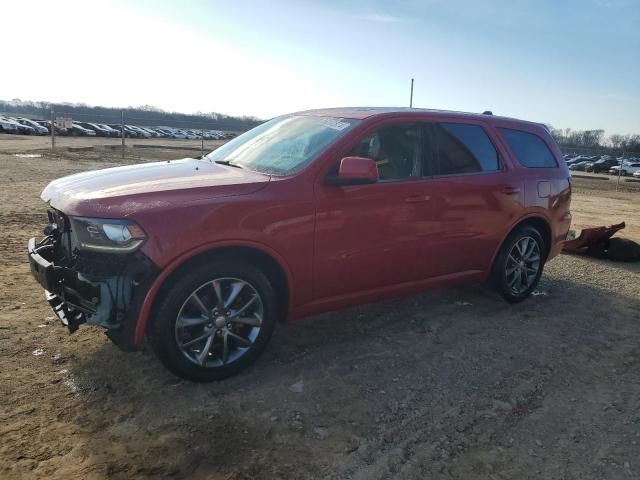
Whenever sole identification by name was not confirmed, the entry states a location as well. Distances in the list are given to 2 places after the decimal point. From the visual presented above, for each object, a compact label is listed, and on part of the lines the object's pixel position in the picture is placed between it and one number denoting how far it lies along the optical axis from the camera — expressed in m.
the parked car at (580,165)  50.91
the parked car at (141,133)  63.84
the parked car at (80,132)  51.95
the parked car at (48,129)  46.74
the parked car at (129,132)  60.70
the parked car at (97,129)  56.27
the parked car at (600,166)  48.75
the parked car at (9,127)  46.19
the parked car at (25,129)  46.56
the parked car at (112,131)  57.81
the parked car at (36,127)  47.97
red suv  3.15
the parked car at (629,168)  43.34
